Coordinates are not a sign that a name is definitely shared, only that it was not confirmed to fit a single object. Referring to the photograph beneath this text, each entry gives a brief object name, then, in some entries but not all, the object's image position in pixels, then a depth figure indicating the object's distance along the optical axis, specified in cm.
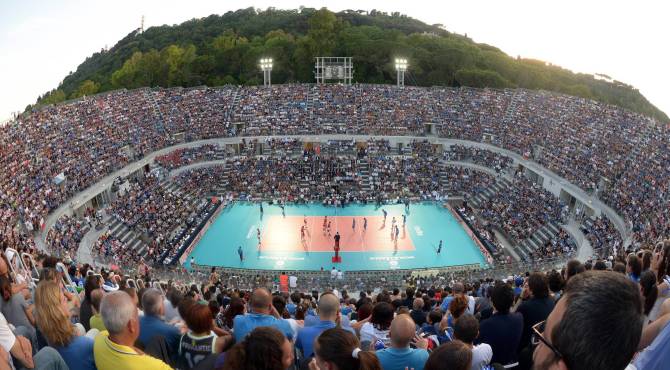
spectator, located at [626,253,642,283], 755
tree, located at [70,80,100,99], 6551
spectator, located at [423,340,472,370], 346
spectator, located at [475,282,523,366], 578
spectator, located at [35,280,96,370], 427
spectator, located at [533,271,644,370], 231
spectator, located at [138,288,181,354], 542
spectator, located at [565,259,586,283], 861
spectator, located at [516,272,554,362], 624
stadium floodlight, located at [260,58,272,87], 5138
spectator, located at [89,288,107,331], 668
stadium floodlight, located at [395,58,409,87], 5188
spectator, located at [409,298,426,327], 942
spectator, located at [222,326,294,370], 340
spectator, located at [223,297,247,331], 711
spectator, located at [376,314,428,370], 469
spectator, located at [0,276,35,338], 562
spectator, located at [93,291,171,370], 376
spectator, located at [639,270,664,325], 588
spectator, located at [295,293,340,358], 564
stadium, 553
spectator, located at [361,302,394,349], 636
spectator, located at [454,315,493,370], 525
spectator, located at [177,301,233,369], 495
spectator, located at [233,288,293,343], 553
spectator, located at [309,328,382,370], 360
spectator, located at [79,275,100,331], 699
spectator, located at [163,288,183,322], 785
